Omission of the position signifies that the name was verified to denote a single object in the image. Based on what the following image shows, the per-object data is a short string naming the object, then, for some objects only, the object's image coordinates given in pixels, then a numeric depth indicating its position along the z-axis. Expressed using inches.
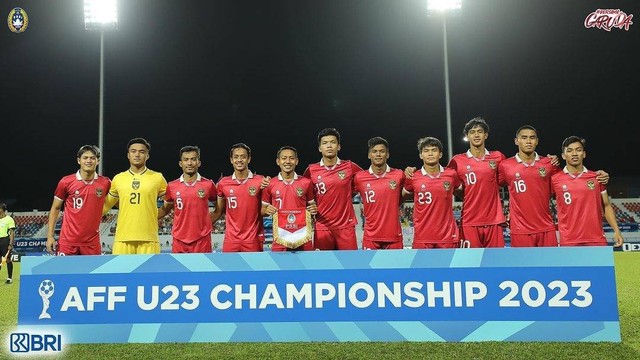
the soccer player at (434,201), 215.3
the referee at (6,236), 410.0
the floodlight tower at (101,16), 619.5
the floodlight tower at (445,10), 584.3
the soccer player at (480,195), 217.5
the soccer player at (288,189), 220.8
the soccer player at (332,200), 226.1
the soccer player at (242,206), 223.3
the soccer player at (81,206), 227.5
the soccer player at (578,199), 214.5
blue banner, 160.6
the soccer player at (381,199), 220.1
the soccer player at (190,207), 226.8
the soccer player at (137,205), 221.5
